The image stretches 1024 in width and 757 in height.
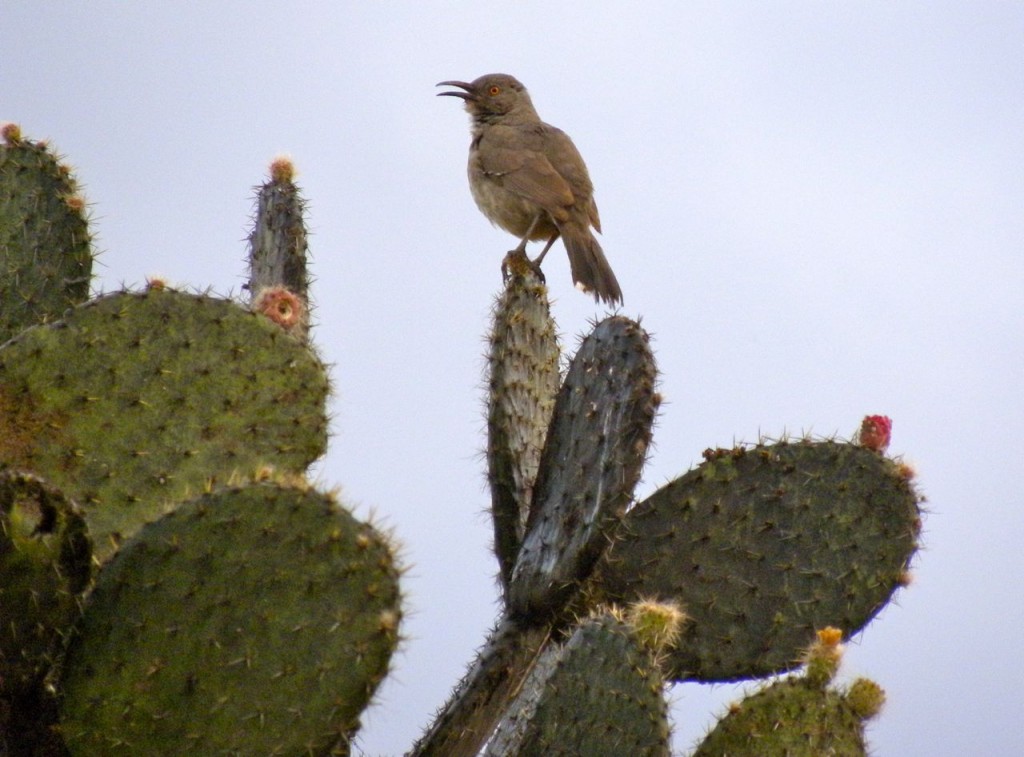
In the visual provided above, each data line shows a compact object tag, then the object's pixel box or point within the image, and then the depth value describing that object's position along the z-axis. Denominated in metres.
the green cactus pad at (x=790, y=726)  5.81
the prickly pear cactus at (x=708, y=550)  6.67
